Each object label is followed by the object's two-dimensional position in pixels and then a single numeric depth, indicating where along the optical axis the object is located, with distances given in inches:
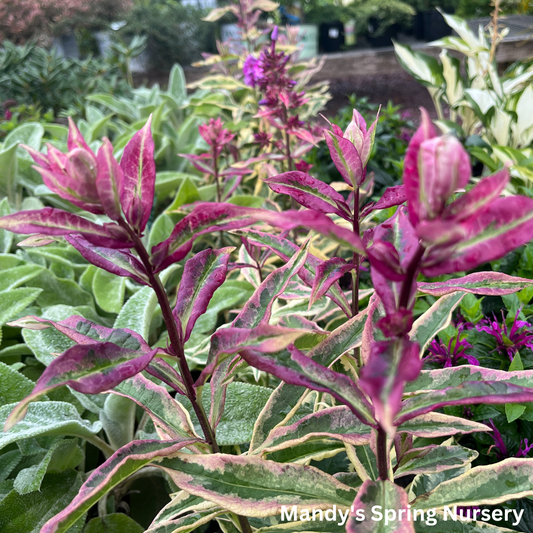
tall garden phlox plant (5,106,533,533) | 6.4
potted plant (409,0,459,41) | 88.2
